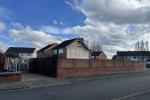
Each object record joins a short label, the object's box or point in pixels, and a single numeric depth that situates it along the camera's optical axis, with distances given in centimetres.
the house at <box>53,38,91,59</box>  3359
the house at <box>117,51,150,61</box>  6366
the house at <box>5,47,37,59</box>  5488
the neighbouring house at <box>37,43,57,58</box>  4770
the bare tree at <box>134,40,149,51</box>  7724
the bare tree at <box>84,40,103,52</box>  7681
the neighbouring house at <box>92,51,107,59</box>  6203
